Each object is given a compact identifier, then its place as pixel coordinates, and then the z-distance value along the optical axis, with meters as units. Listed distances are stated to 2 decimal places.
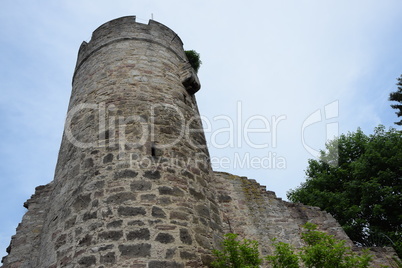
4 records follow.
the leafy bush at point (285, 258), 3.98
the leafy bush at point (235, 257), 4.12
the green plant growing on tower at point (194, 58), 9.09
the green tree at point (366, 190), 12.05
